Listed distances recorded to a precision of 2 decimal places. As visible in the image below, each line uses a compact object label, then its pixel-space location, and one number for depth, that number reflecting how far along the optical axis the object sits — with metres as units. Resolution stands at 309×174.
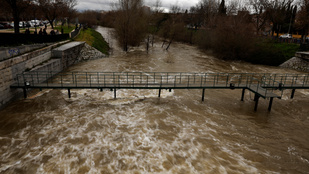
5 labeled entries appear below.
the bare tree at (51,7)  30.78
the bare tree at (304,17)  31.99
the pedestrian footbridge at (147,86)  13.38
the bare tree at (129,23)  35.47
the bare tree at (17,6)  20.99
